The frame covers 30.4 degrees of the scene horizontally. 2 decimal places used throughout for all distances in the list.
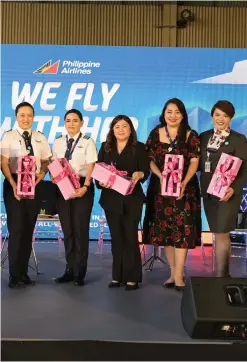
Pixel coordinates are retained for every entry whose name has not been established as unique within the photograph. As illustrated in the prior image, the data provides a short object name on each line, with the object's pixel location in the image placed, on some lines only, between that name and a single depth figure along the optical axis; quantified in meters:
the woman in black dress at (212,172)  3.24
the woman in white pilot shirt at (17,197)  3.35
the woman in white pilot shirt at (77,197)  3.44
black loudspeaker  2.17
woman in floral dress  3.29
